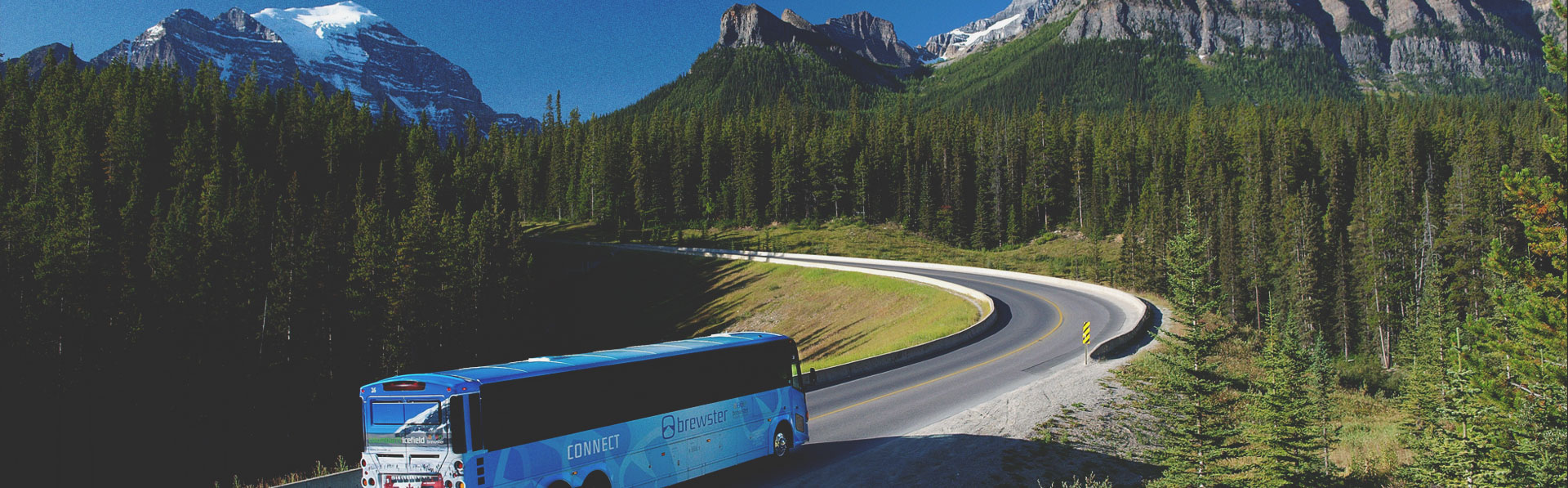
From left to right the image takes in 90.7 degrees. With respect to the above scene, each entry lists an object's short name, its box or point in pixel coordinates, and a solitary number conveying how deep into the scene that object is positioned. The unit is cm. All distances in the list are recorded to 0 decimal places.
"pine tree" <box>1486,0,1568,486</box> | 1052
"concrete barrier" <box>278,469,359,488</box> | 1274
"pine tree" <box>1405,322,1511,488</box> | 1400
